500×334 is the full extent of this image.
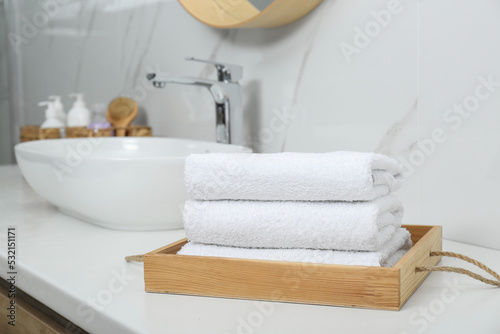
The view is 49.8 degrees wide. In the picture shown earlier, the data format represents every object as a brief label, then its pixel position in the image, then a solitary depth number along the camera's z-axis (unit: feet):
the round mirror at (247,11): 3.76
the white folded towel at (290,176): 2.02
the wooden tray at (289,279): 1.98
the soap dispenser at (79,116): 5.69
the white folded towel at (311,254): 2.06
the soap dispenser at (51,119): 5.76
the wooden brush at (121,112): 5.51
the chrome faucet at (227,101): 4.26
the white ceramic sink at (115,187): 3.29
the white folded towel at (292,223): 2.02
